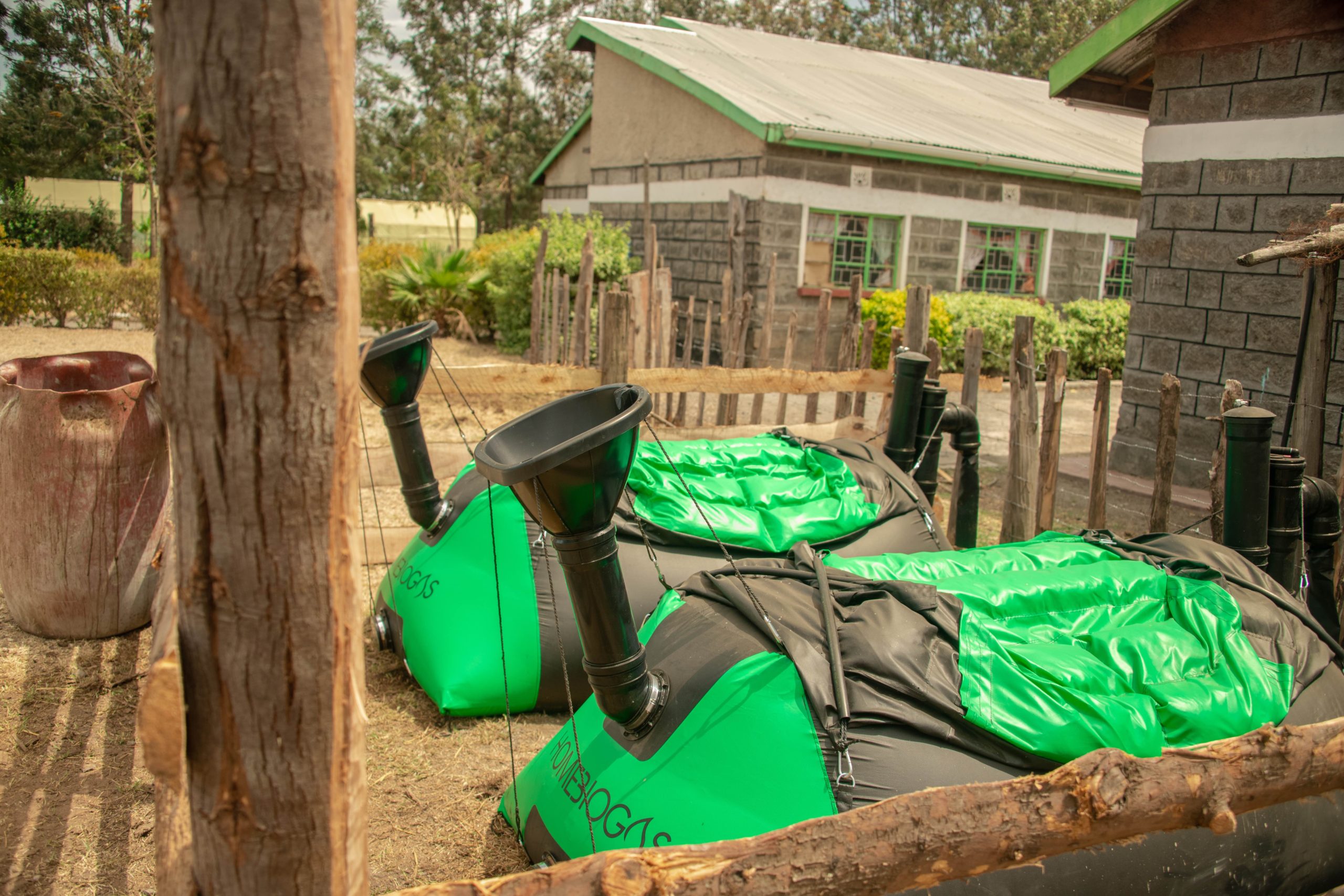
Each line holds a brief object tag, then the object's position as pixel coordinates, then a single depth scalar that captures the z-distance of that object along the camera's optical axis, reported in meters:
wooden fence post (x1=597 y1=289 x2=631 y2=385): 5.86
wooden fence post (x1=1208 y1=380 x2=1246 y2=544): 4.44
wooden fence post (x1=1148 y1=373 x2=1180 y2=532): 5.16
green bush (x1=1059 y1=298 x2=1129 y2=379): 14.70
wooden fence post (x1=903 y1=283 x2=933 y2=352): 6.91
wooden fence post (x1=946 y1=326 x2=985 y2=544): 6.32
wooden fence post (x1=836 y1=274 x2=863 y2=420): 7.50
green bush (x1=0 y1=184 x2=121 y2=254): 20.47
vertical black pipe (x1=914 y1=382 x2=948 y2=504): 5.49
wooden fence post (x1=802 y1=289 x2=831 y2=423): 7.75
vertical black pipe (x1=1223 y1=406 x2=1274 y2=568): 3.69
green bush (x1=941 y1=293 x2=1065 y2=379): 13.13
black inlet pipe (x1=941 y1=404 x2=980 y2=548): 5.63
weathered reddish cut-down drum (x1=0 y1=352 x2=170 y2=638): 4.37
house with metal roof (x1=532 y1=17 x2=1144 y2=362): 12.39
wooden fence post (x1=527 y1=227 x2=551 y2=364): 11.59
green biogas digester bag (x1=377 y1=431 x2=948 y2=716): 4.07
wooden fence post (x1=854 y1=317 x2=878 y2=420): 7.32
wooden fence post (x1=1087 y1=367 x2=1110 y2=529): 5.71
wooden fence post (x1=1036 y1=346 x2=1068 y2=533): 5.62
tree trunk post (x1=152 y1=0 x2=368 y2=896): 1.26
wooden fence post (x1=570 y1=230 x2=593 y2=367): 9.98
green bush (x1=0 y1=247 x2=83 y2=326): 13.52
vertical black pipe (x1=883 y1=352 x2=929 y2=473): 5.26
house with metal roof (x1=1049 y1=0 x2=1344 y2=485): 6.61
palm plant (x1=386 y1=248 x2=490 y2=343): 14.39
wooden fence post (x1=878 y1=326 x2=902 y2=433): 6.68
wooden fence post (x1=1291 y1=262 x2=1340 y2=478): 4.88
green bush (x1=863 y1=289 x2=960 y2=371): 12.25
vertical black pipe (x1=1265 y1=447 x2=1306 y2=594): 3.83
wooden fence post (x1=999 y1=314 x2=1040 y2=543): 5.83
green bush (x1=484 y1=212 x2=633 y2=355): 12.68
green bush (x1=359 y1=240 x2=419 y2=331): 14.81
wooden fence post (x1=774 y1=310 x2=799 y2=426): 7.88
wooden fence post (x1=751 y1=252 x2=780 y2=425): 8.00
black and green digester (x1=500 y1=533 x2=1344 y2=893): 2.54
